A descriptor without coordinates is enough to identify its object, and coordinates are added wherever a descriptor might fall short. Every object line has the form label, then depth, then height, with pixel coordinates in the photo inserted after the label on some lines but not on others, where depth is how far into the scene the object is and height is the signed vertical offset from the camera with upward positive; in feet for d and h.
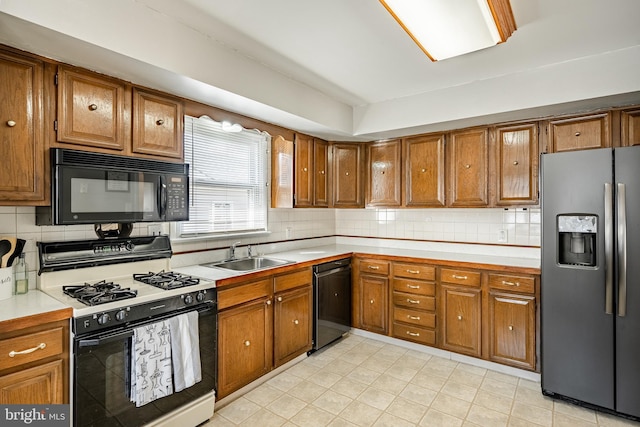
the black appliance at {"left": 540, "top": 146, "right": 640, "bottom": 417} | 7.38 -1.52
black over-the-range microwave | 6.21 +0.46
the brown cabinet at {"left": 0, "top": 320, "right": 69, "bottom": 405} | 4.91 -2.30
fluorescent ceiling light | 5.98 +3.62
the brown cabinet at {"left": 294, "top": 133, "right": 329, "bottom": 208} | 11.90 +1.47
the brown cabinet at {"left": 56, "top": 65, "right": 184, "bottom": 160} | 6.31 +1.97
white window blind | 9.61 +1.04
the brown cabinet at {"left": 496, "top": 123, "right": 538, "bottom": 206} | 9.91 +1.40
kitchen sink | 10.18 -1.58
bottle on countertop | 6.31 -1.20
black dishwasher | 10.67 -2.97
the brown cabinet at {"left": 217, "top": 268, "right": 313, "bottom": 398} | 7.89 -2.94
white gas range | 5.58 -1.88
